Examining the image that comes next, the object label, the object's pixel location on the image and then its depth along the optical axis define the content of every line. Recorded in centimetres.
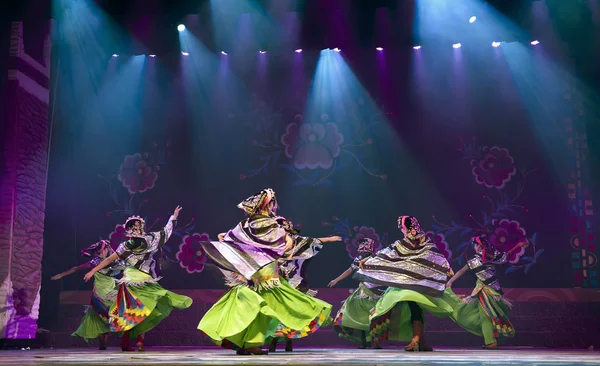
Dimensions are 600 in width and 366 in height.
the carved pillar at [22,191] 1024
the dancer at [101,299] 927
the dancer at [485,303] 952
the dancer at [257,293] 674
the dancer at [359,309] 937
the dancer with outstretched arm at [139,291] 834
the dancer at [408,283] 800
